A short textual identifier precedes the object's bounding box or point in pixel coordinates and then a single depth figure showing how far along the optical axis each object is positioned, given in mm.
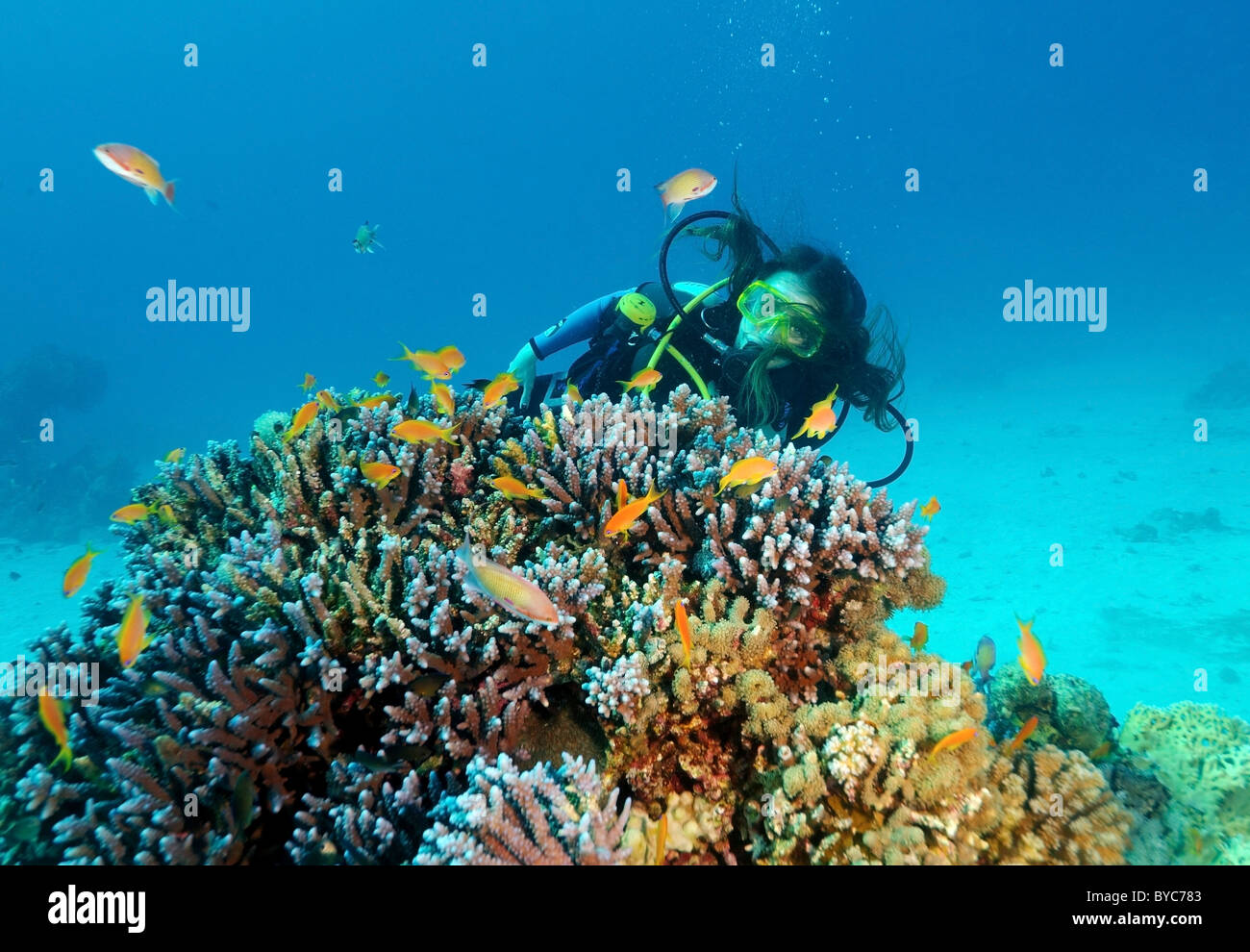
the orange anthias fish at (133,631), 2363
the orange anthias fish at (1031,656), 2928
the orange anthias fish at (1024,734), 2686
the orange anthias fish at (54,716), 2209
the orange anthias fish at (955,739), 2248
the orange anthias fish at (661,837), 2188
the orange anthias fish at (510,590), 1976
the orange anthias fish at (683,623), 2408
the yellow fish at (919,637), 3104
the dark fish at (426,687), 2518
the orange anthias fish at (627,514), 2545
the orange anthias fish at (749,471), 2844
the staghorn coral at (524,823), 2008
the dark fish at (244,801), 2189
